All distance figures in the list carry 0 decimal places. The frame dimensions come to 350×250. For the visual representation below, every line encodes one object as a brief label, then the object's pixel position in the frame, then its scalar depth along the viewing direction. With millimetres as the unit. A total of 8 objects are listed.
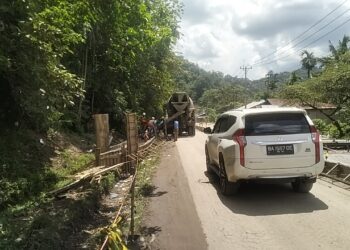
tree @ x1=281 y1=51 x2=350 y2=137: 35938
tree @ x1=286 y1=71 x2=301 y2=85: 73881
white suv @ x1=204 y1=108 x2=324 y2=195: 9047
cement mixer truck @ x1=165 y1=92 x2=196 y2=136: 34844
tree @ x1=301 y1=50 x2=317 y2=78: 83000
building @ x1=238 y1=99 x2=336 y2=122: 41344
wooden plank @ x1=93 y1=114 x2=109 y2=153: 14277
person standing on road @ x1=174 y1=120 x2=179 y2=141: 31109
